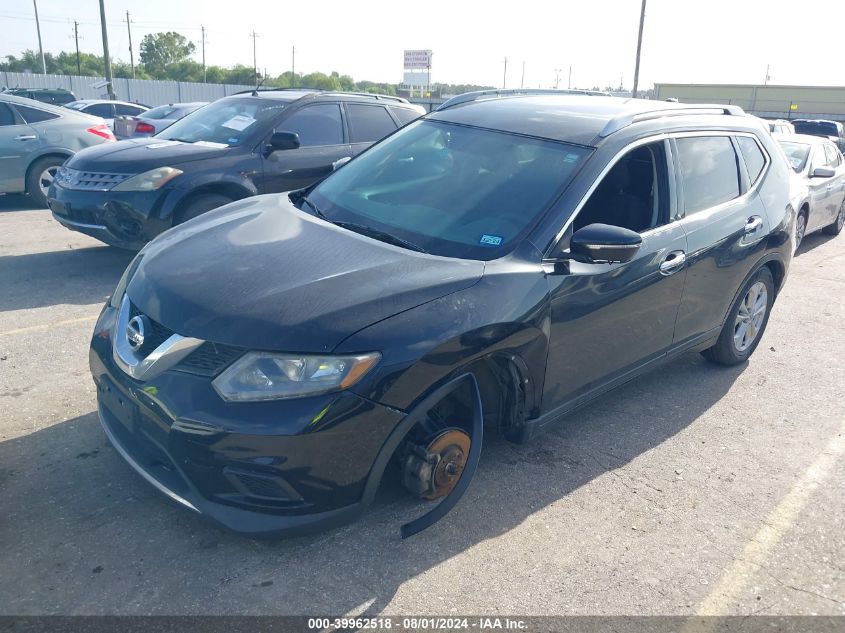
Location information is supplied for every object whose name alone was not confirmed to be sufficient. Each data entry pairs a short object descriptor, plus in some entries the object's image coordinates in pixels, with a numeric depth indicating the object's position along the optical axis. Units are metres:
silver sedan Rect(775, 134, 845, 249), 9.28
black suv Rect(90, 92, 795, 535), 2.60
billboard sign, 88.00
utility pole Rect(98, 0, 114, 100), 30.06
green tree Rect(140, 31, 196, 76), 87.56
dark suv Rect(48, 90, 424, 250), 6.29
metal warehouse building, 52.75
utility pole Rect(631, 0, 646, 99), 29.12
